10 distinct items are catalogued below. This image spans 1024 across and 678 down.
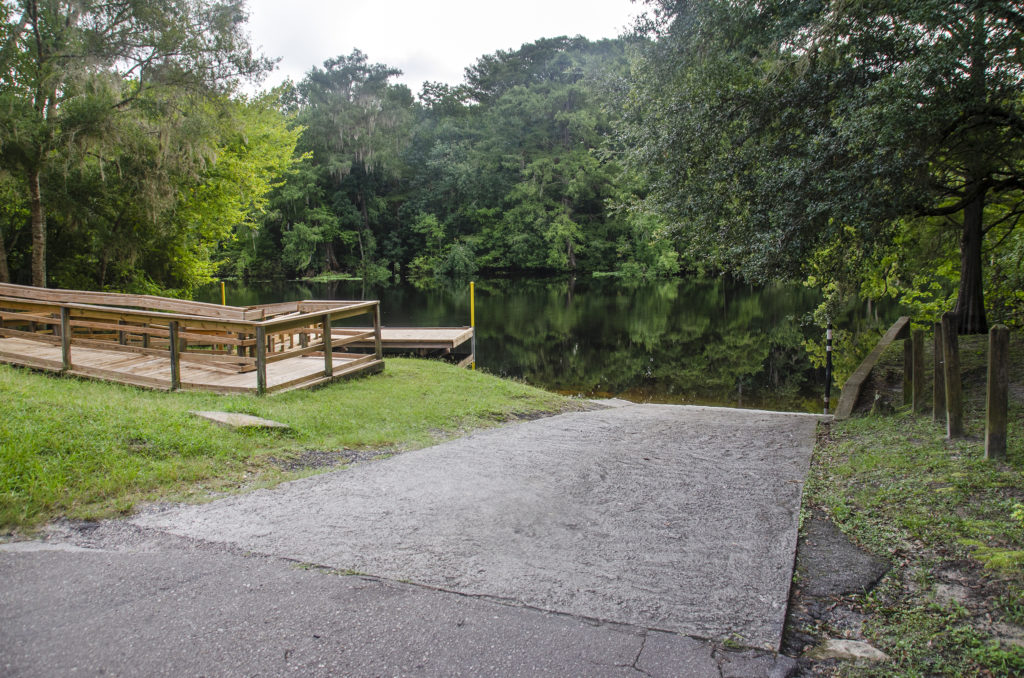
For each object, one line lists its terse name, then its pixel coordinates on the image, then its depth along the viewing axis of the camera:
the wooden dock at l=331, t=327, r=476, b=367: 16.57
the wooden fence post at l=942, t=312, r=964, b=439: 5.75
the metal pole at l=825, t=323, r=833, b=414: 13.84
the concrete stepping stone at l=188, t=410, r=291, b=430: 6.85
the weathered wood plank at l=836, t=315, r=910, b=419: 9.20
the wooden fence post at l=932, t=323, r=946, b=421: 6.86
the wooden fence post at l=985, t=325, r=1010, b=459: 5.03
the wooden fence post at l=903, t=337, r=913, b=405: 8.70
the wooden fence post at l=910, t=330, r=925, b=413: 7.76
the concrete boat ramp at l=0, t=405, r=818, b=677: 2.91
